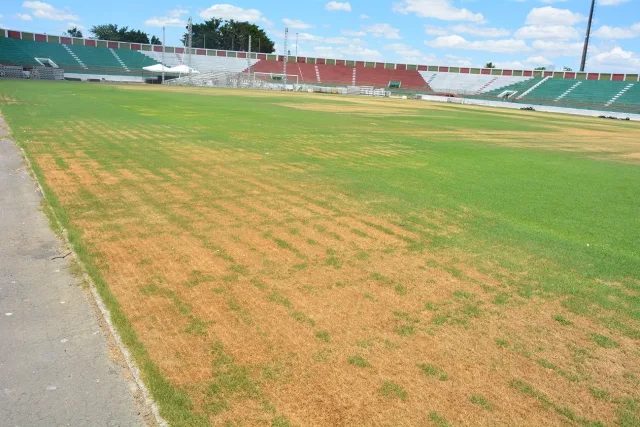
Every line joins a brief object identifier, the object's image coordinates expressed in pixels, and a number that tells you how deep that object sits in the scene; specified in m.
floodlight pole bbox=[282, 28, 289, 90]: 74.94
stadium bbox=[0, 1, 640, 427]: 4.18
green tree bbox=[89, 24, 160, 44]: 120.25
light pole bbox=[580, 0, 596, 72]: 78.03
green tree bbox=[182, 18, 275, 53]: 115.00
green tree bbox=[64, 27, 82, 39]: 130.11
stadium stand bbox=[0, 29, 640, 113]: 67.25
